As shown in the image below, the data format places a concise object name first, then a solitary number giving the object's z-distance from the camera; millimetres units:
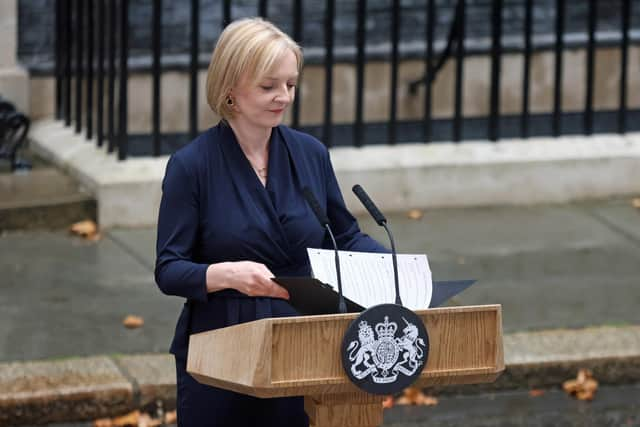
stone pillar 18391
